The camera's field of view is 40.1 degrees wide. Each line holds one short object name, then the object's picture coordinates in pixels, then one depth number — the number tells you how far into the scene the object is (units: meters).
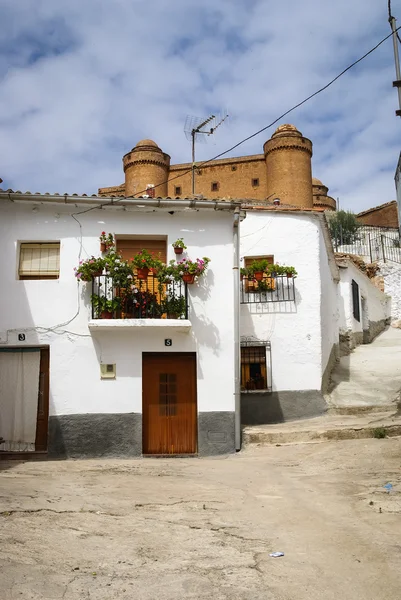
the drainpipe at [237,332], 10.98
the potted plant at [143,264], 10.88
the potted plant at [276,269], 13.71
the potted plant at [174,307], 11.03
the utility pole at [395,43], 8.67
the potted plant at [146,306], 11.00
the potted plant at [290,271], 13.66
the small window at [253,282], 14.05
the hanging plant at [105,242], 11.15
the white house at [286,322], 13.34
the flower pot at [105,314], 10.80
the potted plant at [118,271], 10.79
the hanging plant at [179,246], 11.30
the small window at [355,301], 19.06
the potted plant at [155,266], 10.93
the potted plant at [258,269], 13.67
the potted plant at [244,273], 13.85
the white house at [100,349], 10.81
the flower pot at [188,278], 10.98
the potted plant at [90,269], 10.77
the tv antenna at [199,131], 20.52
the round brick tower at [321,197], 48.28
